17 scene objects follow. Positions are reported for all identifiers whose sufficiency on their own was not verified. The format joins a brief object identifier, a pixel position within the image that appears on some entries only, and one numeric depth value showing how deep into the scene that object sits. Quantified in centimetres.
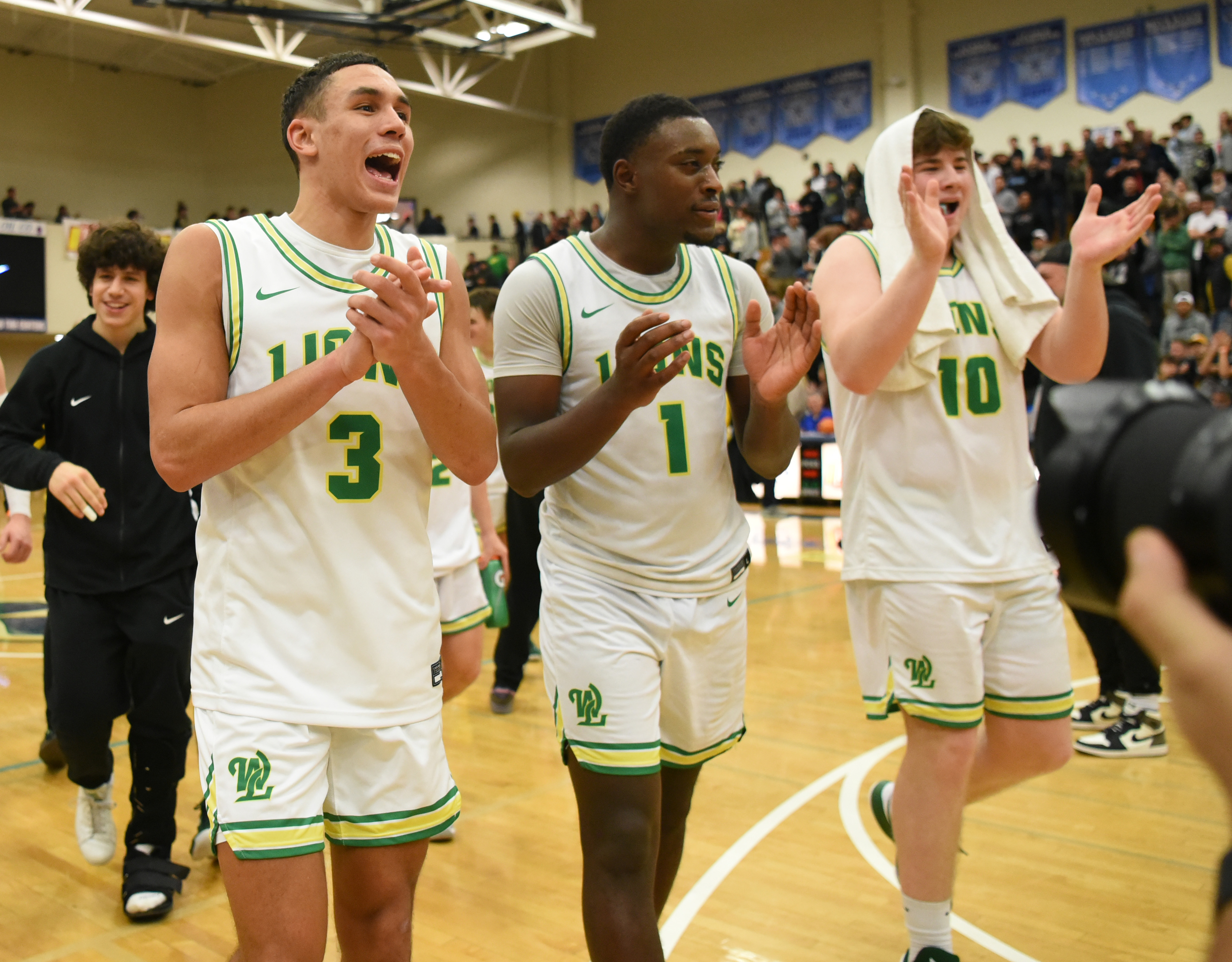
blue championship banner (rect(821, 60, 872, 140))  2155
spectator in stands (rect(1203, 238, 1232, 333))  1466
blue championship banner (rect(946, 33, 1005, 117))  1995
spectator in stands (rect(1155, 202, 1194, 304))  1533
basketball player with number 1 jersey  253
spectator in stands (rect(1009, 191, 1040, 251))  1698
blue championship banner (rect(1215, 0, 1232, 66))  1745
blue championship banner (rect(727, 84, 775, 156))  2298
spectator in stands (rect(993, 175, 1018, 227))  1748
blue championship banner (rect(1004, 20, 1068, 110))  1931
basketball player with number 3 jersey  210
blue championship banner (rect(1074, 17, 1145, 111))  1850
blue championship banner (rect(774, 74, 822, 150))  2228
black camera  89
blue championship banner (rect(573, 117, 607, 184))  2603
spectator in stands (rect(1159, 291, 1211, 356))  1452
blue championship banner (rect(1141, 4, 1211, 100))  1777
